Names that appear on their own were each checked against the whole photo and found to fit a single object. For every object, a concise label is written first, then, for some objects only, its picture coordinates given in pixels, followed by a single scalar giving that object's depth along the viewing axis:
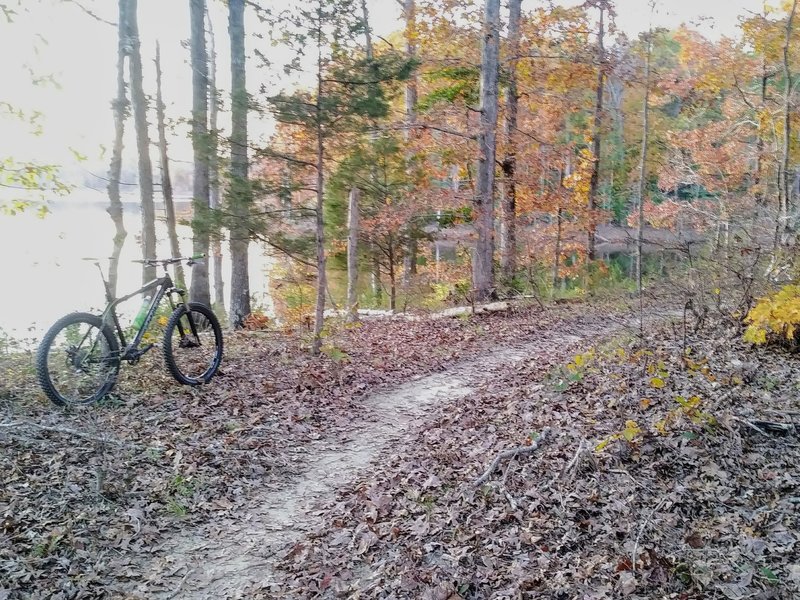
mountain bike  5.67
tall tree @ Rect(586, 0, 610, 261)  15.96
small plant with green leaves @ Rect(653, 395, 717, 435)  4.78
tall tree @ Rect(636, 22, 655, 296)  13.78
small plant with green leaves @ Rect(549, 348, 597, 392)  6.59
